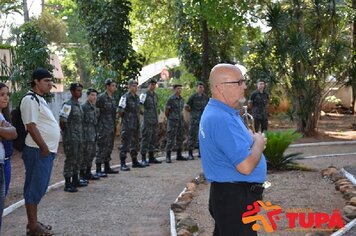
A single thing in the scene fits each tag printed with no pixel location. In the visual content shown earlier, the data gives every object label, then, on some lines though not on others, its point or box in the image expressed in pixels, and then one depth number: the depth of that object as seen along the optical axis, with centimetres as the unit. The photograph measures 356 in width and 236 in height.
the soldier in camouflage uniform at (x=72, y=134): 763
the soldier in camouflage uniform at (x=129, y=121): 1011
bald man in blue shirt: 291
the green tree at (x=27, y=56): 1139
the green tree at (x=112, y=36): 1511
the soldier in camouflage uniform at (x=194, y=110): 1186
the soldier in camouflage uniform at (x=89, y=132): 838
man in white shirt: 521
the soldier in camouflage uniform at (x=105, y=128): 939
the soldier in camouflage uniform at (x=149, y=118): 1082
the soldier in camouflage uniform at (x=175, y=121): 1141
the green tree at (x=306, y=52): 1462
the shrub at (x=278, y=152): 907
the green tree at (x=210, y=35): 1498
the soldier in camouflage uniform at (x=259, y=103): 1314
